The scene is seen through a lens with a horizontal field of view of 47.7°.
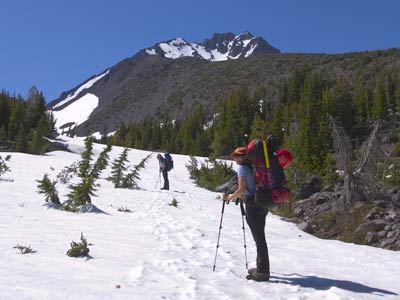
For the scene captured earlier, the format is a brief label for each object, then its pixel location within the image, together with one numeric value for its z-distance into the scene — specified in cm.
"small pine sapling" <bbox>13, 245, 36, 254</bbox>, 663
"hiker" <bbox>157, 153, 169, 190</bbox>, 2131
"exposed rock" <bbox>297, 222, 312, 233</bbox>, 1438
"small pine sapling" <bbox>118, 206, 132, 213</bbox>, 1308
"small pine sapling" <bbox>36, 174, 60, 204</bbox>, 1193
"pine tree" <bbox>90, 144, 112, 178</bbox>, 1792
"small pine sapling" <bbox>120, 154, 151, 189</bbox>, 1995
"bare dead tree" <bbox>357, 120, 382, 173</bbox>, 1608
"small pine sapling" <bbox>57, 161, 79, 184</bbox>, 1805
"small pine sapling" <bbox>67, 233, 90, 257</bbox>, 674
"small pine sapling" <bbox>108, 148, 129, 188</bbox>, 2020
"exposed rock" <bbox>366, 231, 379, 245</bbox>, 1267
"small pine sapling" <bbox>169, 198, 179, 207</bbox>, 1552
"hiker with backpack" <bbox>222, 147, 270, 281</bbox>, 650
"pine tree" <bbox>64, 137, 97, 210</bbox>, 1192
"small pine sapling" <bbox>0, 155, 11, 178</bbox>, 1715
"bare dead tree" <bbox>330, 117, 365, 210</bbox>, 1609
